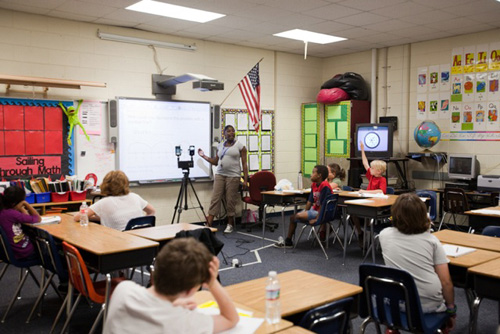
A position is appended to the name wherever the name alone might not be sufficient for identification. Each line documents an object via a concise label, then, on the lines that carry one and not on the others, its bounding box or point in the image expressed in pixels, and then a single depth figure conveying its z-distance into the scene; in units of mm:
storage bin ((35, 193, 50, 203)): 6006
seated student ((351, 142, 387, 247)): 6602
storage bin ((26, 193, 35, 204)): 5906
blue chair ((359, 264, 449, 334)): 2725
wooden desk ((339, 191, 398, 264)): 5562
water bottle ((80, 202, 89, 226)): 4368
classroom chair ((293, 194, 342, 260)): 6137
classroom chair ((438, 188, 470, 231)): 6711
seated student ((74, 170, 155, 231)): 4363
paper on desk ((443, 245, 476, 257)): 3260
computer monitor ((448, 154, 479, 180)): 7375
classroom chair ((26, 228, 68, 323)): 3689
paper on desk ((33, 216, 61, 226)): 4443
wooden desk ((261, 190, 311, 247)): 6902
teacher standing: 7930
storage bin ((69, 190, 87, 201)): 6254
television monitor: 8203
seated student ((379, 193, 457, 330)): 2875
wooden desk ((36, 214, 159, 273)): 3379
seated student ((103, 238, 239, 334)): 1722
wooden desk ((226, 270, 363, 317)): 2354
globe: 7953
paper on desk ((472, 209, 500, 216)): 4945
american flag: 7754
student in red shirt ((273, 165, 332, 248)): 6348
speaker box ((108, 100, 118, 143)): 7066
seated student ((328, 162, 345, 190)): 7184
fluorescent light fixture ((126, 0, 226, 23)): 6187
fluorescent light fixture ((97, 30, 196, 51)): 7008
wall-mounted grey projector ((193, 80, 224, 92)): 7121
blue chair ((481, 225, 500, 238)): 4137
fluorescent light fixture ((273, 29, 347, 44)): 7777
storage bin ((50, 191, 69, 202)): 6109
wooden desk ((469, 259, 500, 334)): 2777
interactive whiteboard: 7289
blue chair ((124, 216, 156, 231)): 4331
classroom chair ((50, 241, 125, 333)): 3247
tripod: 7523
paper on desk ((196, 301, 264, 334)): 2010
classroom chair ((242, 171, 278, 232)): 8164
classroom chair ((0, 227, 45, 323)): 4130
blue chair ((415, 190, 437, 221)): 6145
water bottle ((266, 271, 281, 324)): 2115
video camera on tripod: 7512
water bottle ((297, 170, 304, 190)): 7946
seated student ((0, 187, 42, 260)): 4160
